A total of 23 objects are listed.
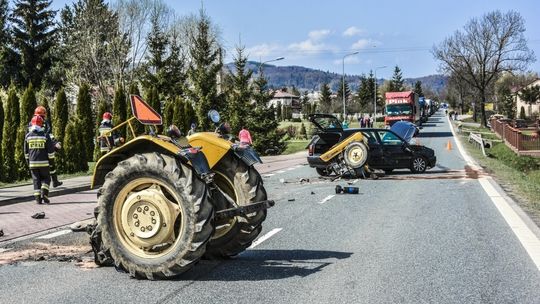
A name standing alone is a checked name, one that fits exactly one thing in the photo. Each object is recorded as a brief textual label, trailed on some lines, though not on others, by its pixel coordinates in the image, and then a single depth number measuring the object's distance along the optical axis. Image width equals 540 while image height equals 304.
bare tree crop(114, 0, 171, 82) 56.00
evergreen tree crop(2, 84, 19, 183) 19.41
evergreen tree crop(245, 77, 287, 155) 35.34
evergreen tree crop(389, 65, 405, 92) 141.38
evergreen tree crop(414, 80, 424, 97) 164.56
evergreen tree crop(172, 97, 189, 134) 32.47
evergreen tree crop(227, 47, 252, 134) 35.34
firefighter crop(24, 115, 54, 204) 13.24
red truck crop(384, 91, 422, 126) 50.81
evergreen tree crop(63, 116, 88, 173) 21.73
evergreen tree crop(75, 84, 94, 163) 24.23
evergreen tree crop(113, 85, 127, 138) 26.38
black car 19.23
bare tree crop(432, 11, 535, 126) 76.00
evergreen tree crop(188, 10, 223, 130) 38.06
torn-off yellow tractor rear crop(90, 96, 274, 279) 5.71
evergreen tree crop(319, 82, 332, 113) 123.31
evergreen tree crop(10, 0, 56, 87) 52.34
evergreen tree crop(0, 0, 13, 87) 50.94
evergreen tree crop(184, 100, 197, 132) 33.34
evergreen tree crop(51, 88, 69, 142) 22.67
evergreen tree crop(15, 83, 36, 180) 19.95
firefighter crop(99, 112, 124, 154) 17.65
